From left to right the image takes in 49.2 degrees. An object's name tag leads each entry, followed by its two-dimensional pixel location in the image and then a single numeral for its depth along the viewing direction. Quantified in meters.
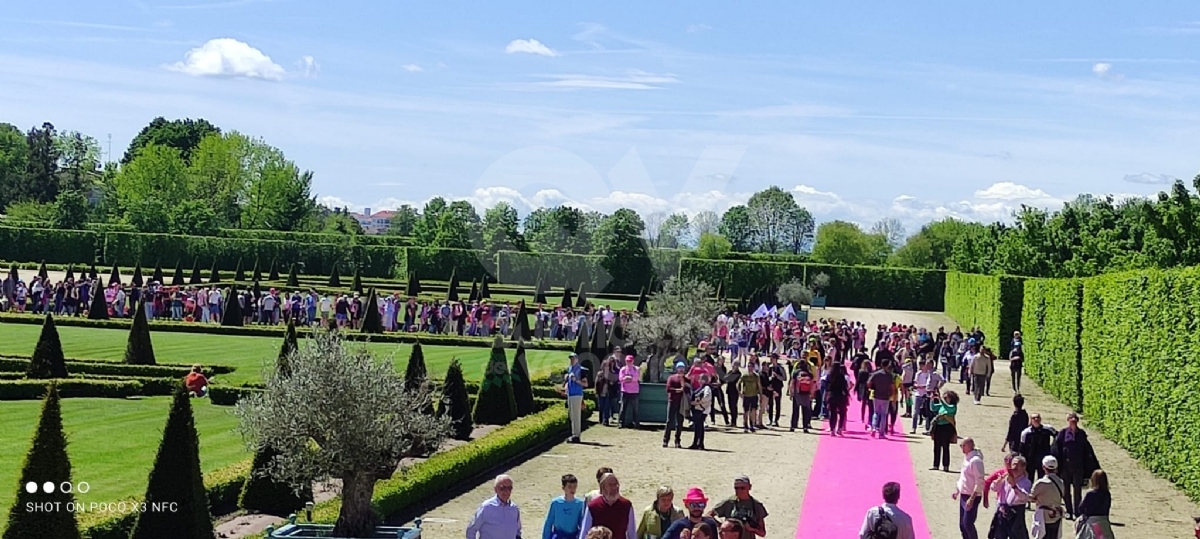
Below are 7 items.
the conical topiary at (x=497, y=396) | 23.50
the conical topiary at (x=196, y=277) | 61.32
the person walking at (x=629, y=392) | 24.23
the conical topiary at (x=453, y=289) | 57.28
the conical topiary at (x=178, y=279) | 58.99
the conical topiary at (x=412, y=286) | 60.94
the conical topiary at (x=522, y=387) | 24.84
